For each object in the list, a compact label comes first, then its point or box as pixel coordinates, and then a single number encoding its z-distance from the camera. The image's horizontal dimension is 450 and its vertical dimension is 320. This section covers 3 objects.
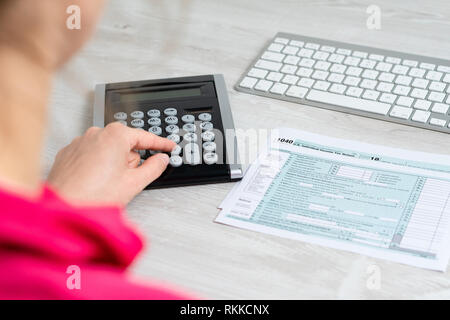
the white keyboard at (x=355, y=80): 0.90
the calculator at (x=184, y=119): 0.80
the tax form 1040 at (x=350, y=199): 0.70
